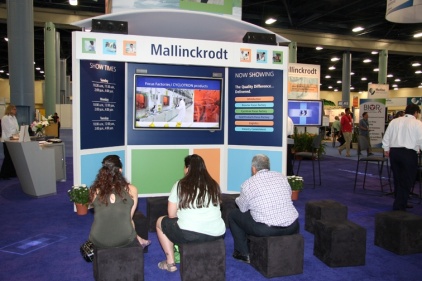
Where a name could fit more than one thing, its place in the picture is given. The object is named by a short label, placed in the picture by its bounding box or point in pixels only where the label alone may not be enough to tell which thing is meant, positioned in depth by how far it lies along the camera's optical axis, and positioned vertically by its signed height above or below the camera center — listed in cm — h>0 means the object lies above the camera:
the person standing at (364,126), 1216 -12
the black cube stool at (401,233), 379 -111
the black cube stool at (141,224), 371 -102
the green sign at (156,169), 566 -73
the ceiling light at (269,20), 1483 +389
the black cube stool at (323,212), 437 -104
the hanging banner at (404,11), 571 +173
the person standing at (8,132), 738 -27
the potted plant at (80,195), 489 -97
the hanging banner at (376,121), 1381 +4
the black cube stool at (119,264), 279 -106
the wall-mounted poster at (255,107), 561 +21
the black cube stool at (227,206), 452 -101
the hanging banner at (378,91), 1509 +123
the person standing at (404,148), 509 -34
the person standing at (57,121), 1600 -10
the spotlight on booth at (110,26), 488 +119
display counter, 593 -77
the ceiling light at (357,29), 1665 +407
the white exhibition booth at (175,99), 495 +30
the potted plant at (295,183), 603 -97
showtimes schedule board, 492 +21
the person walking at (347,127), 1288 -17
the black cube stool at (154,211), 444 -105
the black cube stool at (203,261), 291 -108
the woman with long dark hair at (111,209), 281 -66
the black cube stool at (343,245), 341 -110
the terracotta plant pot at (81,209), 502 -118
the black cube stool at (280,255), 315 -111
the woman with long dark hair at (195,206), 290 -66
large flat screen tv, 550 +26
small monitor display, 957 +24
